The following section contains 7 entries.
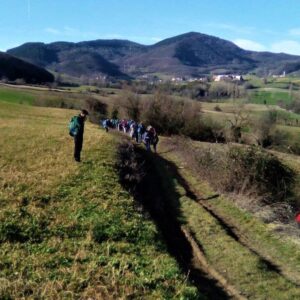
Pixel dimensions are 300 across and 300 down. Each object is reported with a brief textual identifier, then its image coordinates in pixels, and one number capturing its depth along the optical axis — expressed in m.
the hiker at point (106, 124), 33.22
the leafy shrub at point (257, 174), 20.93
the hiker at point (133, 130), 31.11
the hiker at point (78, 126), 17.53
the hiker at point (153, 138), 27.37
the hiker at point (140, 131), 29.34
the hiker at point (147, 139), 27.15
